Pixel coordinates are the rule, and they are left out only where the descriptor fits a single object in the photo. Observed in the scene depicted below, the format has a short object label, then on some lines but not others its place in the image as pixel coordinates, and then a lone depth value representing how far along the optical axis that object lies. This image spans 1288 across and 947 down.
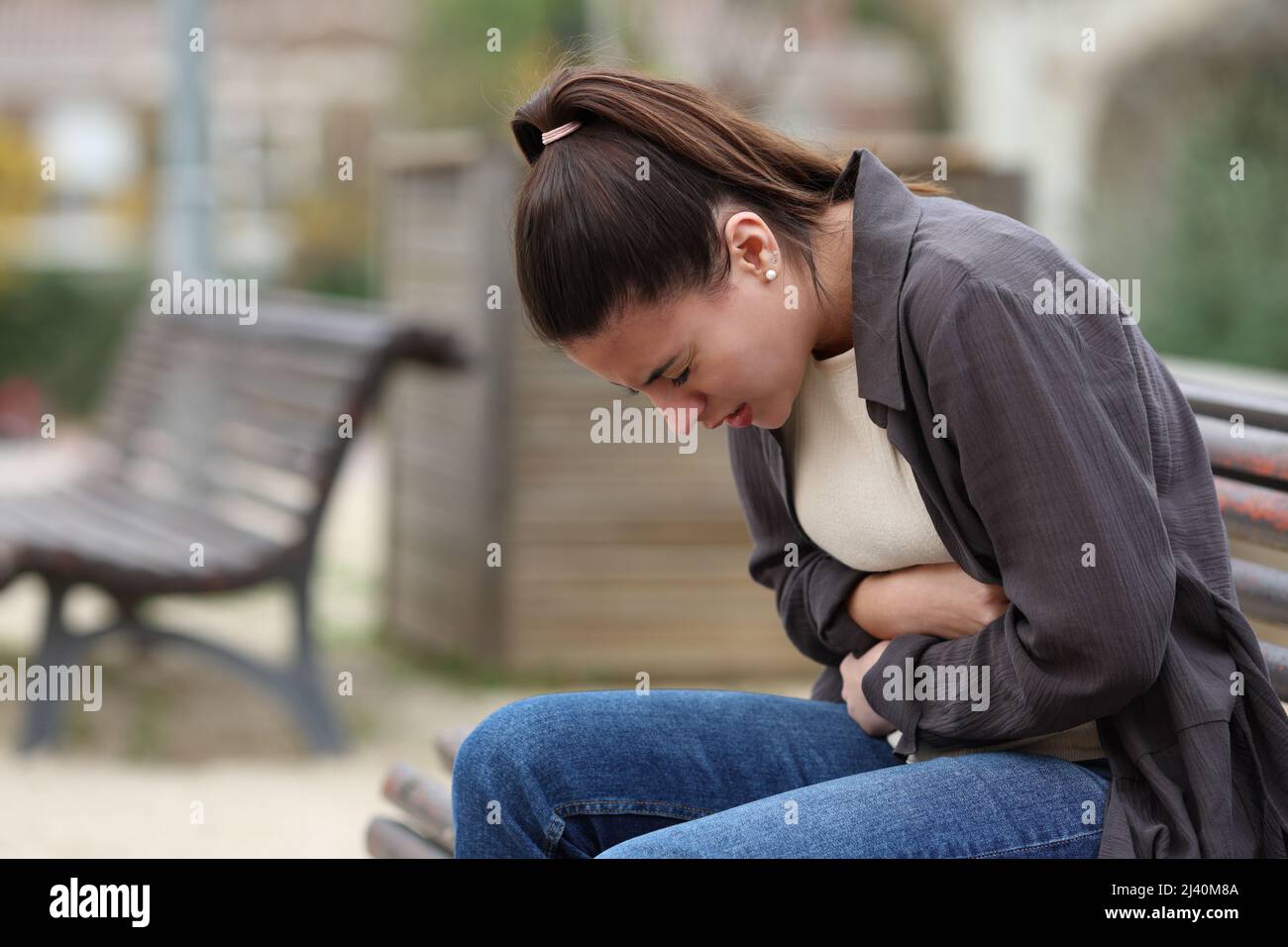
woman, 2.83
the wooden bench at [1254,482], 3.59
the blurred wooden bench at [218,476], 7.99
